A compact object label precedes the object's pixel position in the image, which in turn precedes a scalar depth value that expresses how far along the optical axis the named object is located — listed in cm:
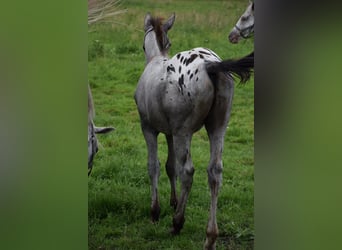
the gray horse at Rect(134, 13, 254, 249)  877
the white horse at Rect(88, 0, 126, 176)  903
